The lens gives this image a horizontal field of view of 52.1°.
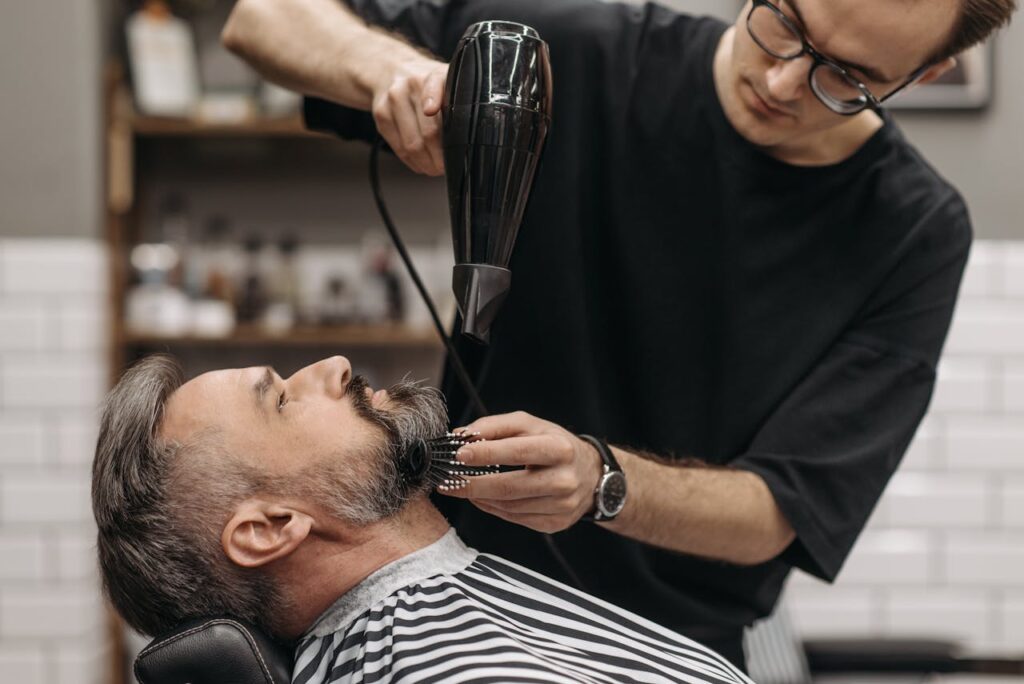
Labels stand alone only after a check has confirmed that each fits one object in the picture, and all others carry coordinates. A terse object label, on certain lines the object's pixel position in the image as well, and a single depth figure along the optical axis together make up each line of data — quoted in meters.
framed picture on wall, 2.88
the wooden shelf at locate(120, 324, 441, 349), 3.07
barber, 1.44
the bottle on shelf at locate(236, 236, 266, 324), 3.14
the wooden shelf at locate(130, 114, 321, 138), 3.04
